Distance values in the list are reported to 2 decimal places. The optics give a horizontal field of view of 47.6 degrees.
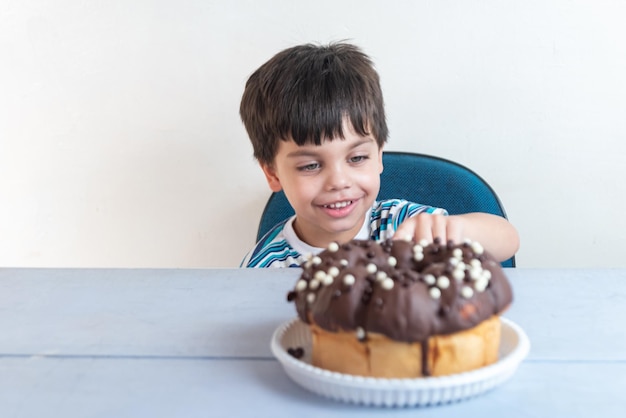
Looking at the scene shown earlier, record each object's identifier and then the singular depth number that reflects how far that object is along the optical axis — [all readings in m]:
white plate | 0.63
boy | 1.35
